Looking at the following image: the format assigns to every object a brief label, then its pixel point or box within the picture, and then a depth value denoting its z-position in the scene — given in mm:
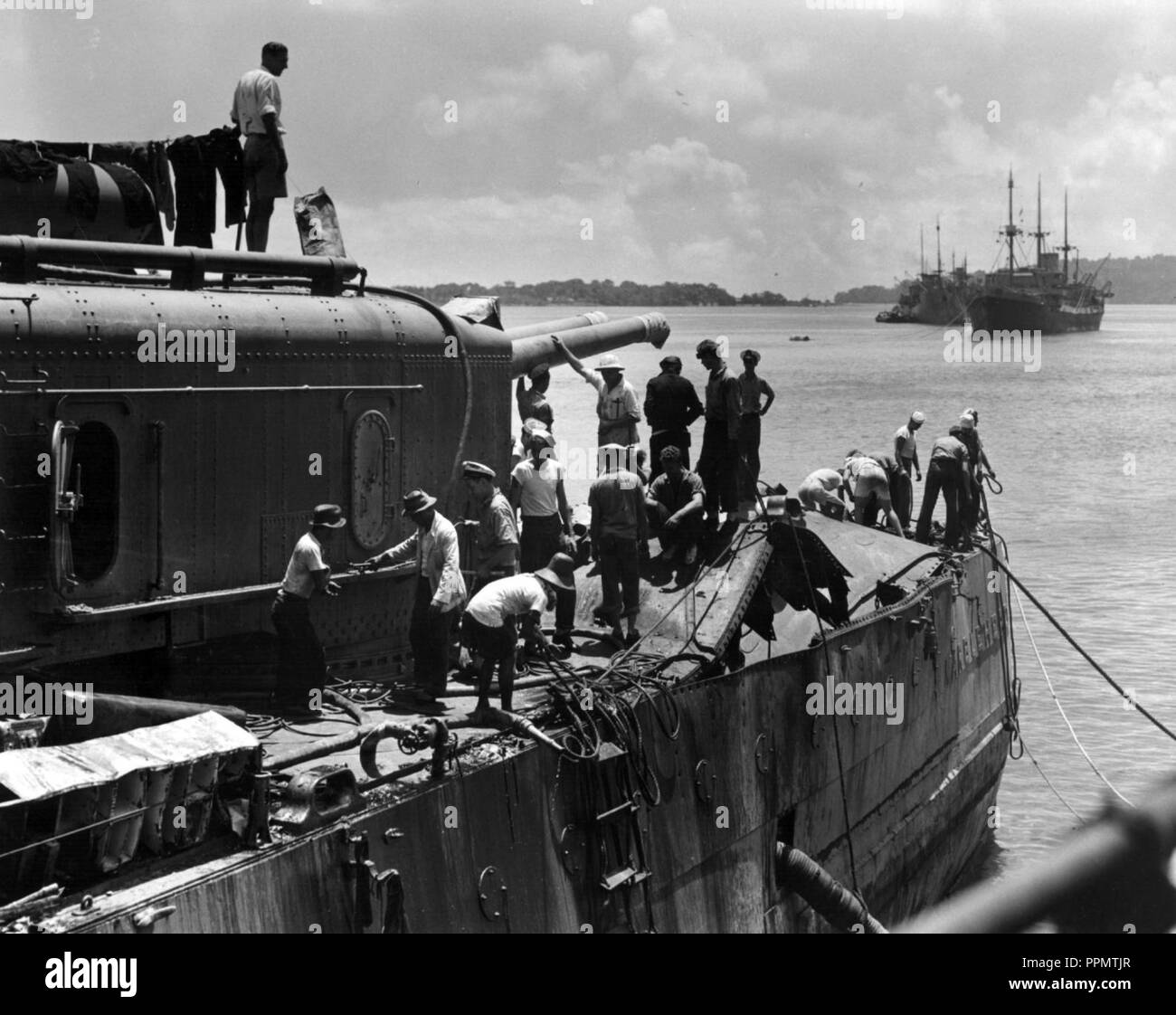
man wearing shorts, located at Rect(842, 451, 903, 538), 19047
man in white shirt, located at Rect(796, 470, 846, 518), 17672
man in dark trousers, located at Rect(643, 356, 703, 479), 15625
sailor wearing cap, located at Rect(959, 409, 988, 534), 19656
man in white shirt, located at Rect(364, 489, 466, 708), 10336
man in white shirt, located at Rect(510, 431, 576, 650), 12758
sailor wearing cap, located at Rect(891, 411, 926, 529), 20406
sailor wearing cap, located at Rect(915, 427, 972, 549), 19156
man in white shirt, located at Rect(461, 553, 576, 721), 9977
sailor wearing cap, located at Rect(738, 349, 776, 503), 15836
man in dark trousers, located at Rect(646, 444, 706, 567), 14398
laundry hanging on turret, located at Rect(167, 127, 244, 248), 11625
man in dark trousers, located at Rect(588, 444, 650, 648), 12719
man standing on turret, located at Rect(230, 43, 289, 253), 12148
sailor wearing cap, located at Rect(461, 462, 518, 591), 11070
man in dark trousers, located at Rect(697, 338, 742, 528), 15547
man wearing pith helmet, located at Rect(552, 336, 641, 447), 15250
